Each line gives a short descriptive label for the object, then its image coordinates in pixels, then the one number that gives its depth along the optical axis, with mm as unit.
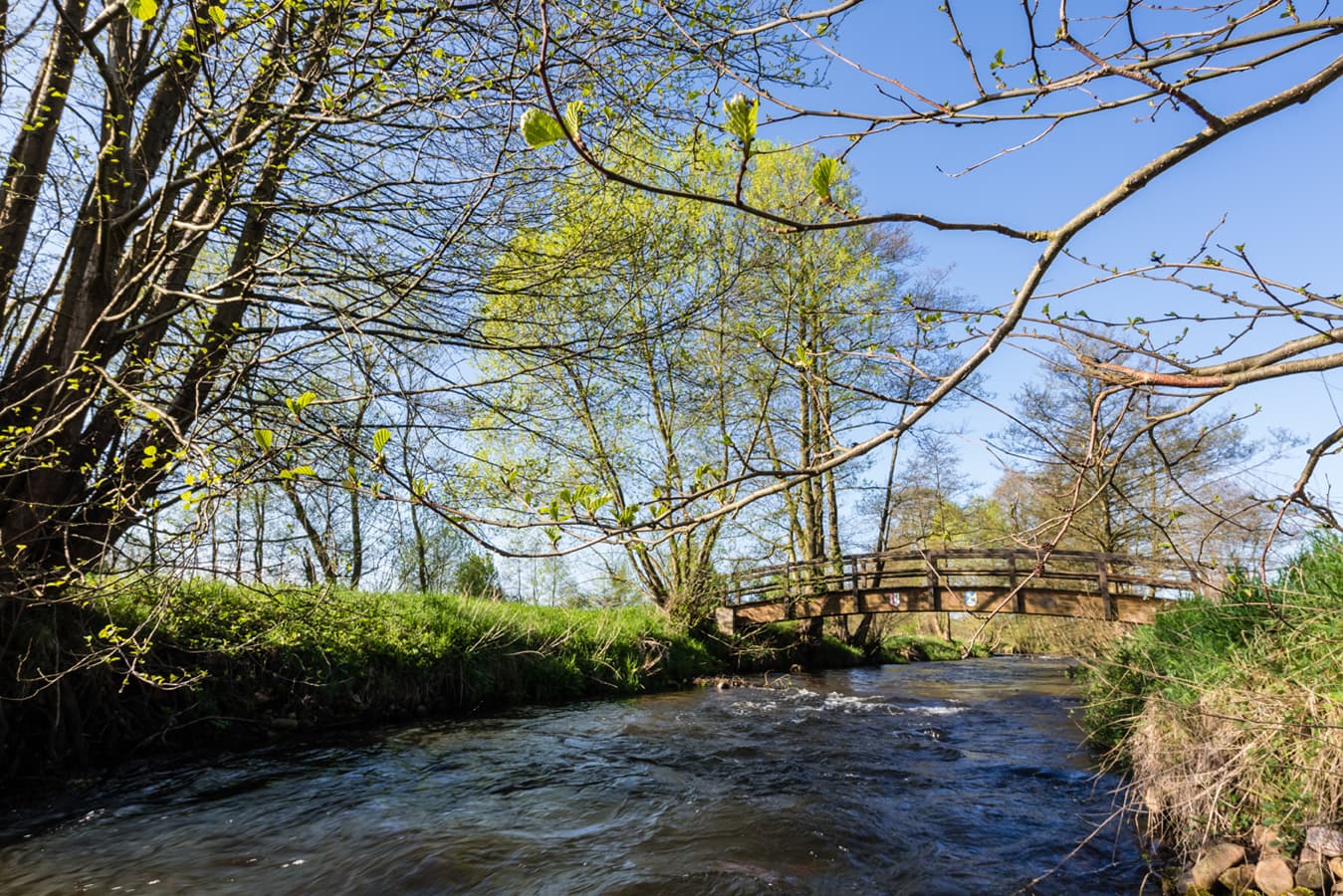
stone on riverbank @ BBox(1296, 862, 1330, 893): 3562
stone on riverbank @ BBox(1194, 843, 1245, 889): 3922
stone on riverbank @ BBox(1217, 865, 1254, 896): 3791
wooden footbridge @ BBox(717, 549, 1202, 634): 13180
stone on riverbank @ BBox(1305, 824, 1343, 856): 3613
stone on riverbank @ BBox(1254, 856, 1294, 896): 3631
